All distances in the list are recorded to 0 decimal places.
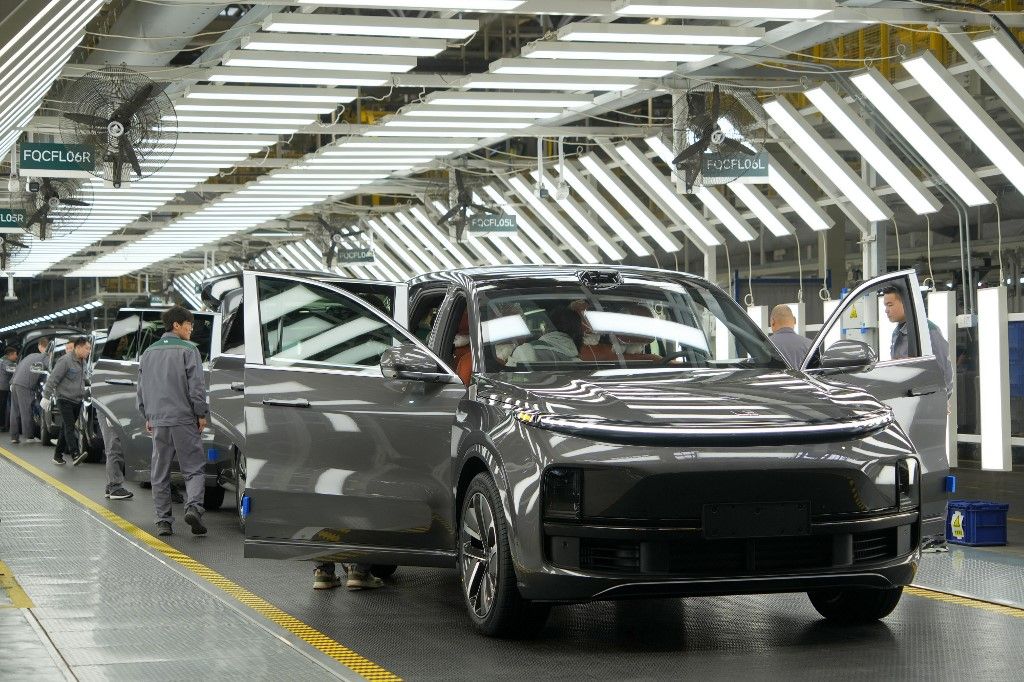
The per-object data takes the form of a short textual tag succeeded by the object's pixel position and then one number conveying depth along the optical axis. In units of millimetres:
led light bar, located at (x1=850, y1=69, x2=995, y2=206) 17750
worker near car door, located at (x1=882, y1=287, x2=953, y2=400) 9367
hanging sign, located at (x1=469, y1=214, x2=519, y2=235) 25744
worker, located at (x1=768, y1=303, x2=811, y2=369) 12398
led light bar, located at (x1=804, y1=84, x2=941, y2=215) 18641
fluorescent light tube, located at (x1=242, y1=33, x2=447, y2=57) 13266
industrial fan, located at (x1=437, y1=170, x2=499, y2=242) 24672
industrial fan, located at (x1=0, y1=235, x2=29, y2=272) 26538
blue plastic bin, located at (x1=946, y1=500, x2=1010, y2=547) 10148
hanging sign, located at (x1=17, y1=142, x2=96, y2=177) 18641
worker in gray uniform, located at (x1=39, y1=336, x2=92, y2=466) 20750
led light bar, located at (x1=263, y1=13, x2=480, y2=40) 12727
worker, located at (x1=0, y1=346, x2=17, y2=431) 29531
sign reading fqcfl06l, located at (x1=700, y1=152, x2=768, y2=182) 17009
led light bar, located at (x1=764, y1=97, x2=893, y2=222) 19688
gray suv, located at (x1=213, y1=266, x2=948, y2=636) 6090
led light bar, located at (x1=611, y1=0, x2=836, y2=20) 12125
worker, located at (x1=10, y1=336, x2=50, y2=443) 26172
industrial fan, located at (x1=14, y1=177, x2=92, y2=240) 21781
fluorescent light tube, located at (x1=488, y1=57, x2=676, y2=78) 15047
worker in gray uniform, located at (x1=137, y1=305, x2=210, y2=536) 11414
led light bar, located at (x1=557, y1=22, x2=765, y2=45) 13211
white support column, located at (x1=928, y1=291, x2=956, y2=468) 18391
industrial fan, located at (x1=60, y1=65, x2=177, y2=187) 14727
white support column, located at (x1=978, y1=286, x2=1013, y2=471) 17562
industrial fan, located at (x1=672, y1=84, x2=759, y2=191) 16297
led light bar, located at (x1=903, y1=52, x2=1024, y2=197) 16578
